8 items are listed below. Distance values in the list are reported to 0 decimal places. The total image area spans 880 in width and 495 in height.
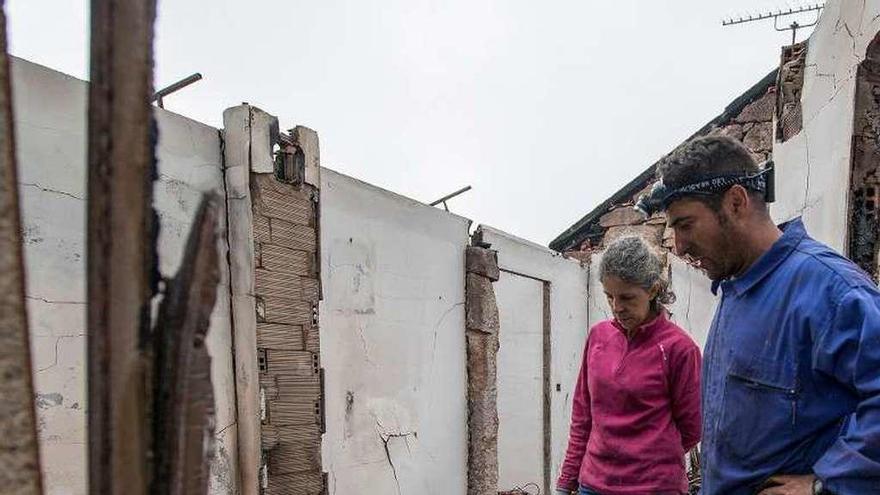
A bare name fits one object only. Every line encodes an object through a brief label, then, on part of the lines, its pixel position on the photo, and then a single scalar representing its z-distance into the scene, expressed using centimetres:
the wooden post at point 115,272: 57
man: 158
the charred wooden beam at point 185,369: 57
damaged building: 277
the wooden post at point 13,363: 55
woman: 289
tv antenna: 898
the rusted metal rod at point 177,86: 343
